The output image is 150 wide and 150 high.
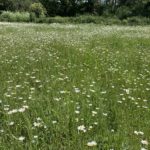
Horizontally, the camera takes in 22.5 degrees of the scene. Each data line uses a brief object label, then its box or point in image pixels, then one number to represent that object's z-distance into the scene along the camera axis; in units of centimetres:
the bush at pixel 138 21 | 3734
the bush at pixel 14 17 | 4362
